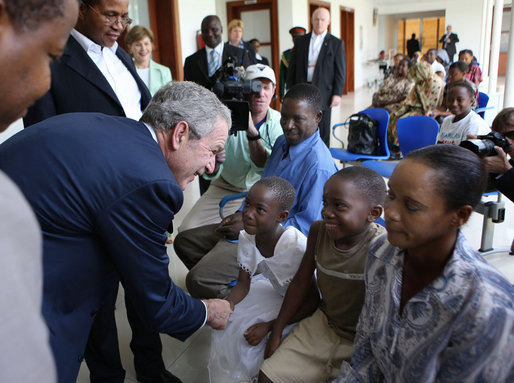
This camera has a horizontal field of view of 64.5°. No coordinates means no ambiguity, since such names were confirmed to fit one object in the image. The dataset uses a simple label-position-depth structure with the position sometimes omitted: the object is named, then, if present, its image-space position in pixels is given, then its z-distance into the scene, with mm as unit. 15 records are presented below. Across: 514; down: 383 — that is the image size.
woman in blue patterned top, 820
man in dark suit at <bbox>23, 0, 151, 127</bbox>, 1695
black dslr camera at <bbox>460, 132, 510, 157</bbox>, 1526
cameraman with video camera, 2328
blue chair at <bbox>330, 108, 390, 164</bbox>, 3645
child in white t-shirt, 2957
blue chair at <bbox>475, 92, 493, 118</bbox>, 4652
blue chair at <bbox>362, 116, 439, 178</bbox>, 3102
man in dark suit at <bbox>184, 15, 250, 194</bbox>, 3643
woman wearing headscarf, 4809
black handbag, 3664
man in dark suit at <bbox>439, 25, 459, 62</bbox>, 11352
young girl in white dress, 1413
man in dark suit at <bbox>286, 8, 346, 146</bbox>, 4652
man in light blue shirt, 1812
